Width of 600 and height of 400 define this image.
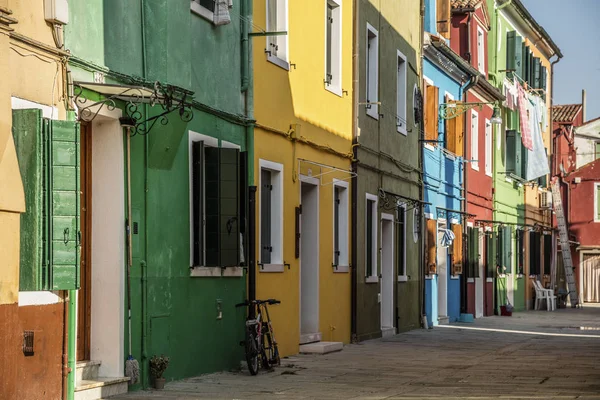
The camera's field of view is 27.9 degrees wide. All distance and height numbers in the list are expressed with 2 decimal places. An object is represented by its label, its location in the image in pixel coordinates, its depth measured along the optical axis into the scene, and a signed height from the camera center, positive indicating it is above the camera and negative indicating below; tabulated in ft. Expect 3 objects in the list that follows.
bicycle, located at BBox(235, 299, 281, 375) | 49.37 -3.15
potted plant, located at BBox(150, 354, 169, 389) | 43.16 -3.72
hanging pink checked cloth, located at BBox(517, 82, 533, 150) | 130.04 +15.74
